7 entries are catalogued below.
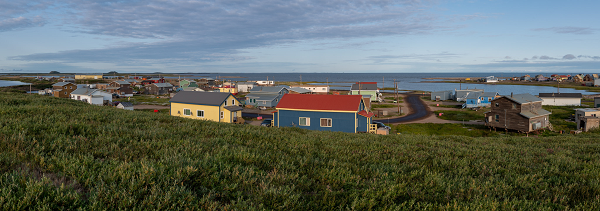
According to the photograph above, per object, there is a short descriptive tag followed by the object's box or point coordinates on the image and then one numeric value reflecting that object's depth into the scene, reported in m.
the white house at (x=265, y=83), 143.52
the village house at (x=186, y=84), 110.69
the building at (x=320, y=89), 100.19
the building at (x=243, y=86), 111.88
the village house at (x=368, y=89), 77.69
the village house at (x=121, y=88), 91.44
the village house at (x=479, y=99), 63.62
